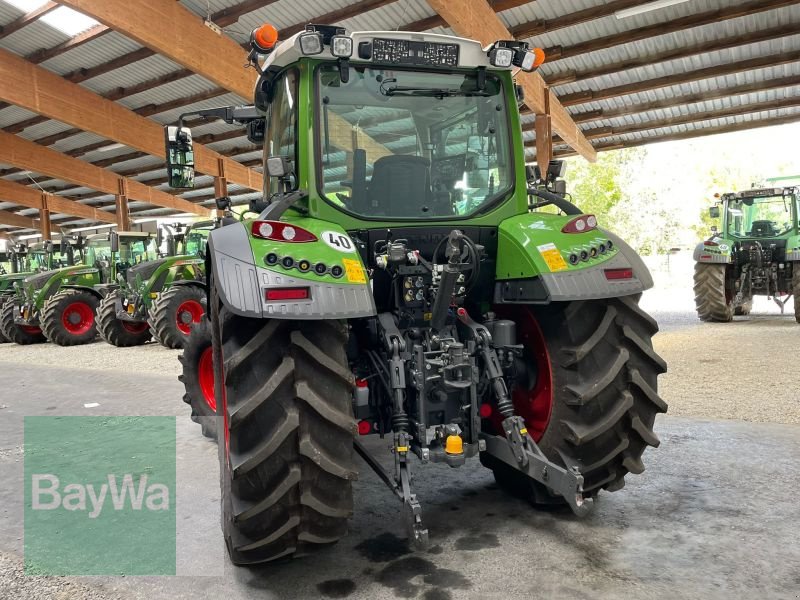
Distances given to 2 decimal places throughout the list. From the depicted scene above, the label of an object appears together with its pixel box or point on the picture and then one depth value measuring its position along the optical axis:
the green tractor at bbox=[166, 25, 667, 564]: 2.42
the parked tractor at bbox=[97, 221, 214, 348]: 10.66
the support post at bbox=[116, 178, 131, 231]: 18.94
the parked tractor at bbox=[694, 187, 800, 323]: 11.23
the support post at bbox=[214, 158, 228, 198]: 17.27
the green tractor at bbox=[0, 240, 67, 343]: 16.30
